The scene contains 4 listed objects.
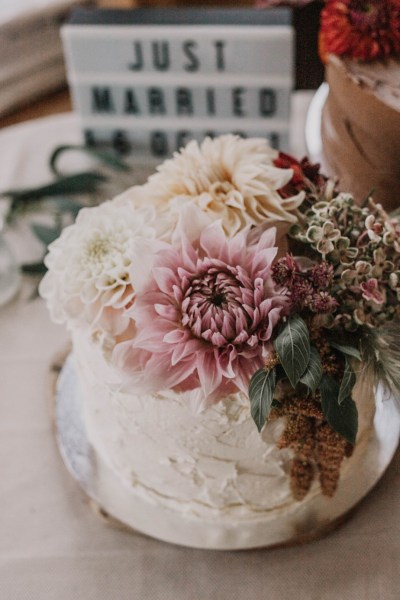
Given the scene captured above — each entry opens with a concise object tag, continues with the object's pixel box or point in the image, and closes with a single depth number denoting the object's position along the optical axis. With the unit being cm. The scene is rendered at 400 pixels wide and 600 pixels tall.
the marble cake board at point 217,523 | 91
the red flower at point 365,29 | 103
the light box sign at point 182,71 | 130
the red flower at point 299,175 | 81
